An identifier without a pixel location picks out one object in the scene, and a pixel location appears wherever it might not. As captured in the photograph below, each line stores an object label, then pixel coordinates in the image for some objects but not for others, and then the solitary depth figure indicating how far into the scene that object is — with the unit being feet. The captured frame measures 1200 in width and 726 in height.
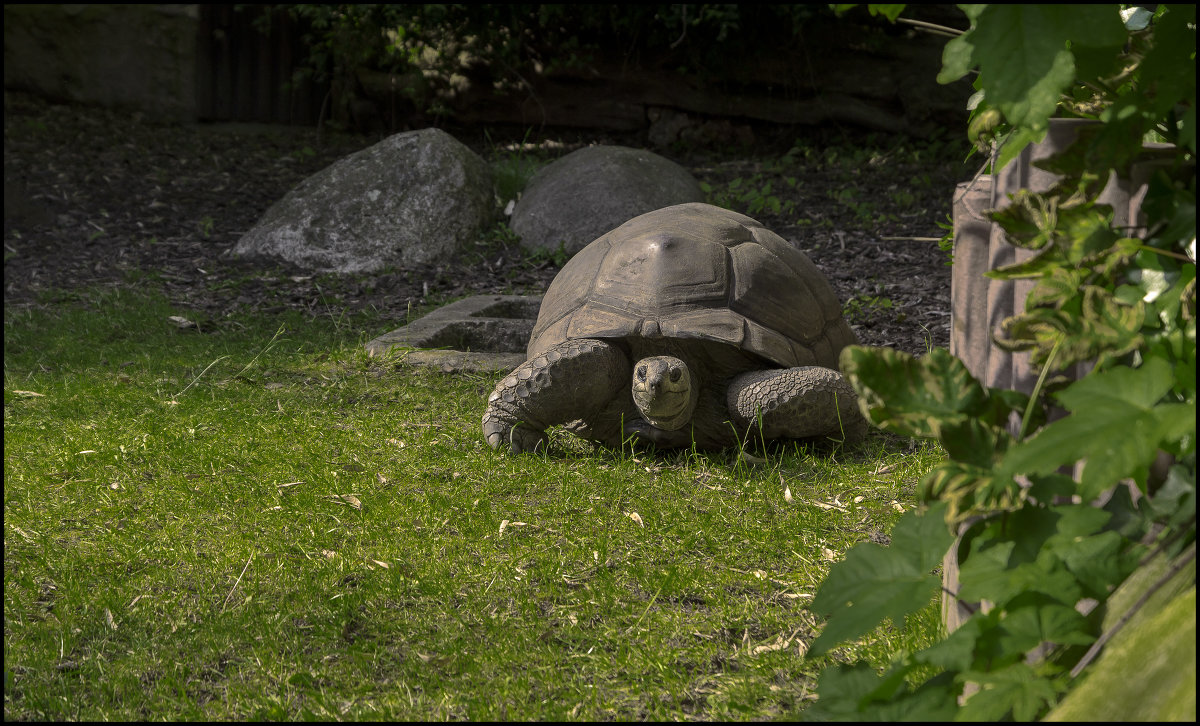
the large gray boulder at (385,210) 38.63
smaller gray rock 38.65
